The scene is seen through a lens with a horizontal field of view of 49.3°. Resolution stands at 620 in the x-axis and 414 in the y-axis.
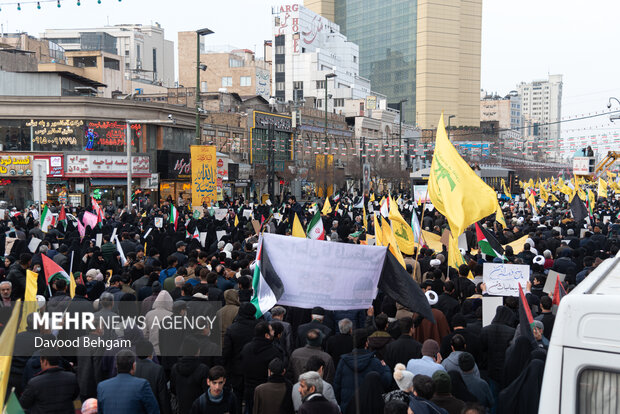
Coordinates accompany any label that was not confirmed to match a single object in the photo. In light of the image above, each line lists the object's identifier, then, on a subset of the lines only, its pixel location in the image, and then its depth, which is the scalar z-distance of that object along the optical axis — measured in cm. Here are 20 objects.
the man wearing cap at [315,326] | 753
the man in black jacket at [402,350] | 677
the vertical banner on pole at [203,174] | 2623
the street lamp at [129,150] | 2922
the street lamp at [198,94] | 2602
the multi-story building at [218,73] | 7831
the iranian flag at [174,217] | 1958
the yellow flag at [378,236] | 1114
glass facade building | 14400
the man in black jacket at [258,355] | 682
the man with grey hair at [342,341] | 702
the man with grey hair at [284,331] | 745
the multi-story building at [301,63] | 9556
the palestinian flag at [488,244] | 1226
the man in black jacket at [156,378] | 624
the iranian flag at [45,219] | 1759
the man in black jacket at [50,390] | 570
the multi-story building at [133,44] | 8688
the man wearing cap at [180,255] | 1178
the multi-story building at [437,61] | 13938
